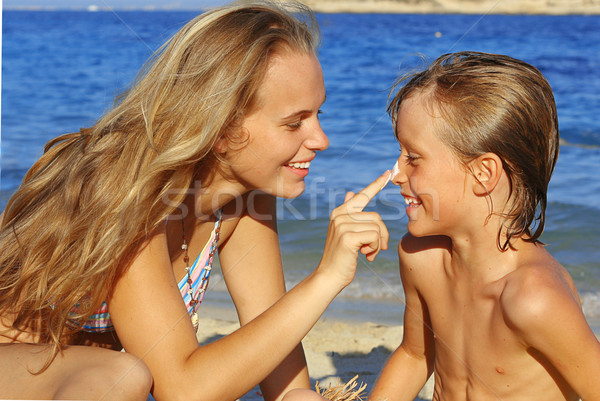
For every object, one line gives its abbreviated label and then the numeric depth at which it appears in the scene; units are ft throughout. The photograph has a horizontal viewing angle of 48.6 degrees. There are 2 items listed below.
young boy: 7.52
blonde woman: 7.16
